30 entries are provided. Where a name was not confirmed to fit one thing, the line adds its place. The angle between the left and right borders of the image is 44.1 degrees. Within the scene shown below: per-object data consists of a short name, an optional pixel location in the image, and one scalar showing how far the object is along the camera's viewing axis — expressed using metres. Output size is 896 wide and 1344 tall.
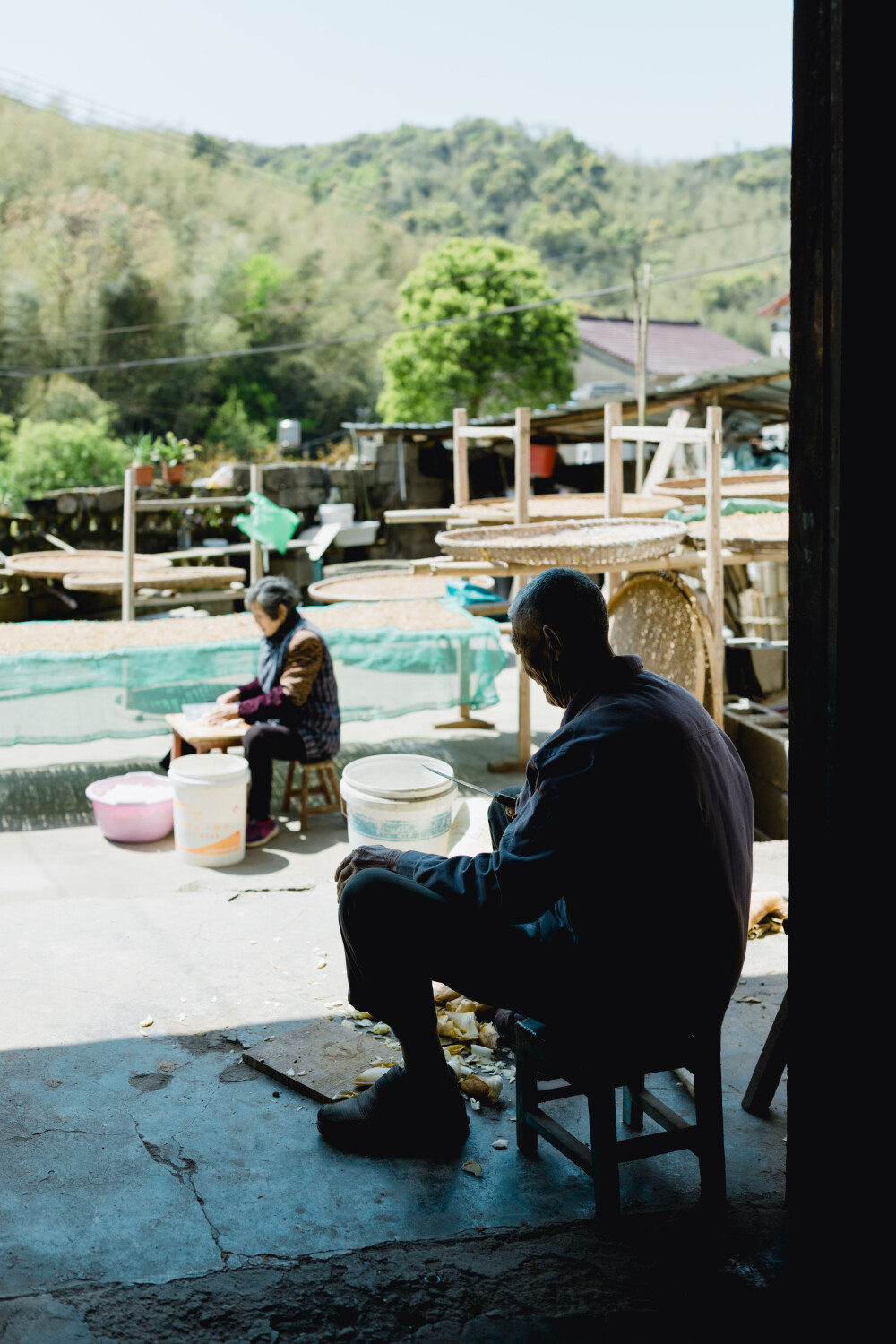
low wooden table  5.22
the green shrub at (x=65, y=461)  20.41
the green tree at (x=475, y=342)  31.56
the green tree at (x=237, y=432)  36.59
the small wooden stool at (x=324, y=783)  5.43
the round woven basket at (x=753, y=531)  5.29
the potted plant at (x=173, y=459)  13.52
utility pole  13.27
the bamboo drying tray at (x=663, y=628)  4.88
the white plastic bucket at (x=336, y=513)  13.55
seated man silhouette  2.08
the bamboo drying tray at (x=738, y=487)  6.94
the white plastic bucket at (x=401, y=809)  4.05
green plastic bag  6.98
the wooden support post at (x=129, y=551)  7.30
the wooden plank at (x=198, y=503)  8.16
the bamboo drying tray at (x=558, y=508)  6.61
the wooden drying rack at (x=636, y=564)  4.91
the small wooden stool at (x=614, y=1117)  2.17
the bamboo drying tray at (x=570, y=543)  4.41
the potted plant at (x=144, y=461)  13.11
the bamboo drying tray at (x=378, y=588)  7.12
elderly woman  5.19
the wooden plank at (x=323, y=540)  8.58
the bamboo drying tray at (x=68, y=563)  8.81
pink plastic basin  5.06
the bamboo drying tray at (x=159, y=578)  8.12
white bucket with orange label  4.75
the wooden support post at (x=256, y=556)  7.87
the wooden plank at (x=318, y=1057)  2.75
